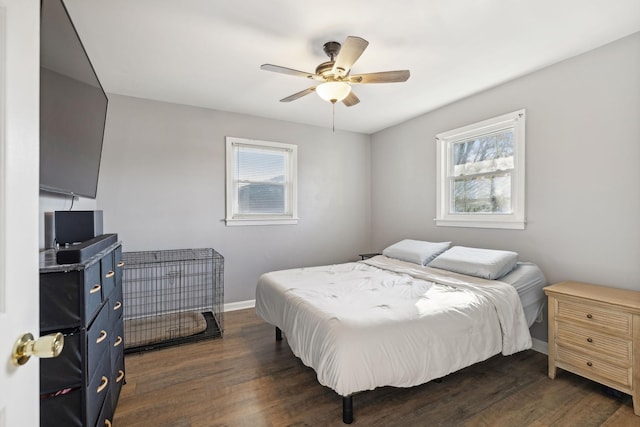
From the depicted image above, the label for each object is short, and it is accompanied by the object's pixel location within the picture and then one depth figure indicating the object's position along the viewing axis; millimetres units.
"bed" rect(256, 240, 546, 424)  1707
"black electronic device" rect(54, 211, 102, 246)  1646
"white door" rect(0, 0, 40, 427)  576
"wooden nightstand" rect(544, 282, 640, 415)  1919
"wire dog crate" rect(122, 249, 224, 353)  3061
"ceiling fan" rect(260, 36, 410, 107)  2093
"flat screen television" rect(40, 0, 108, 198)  1278
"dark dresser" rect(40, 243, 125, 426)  1150
